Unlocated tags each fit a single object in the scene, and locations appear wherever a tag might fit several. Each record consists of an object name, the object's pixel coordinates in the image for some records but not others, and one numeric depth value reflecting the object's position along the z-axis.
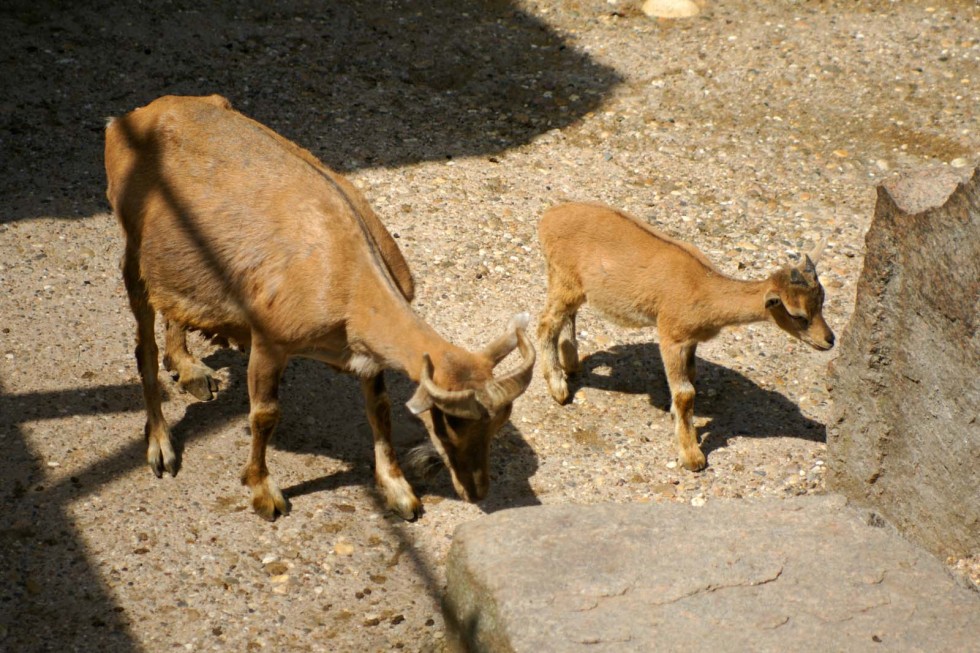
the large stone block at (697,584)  9.33
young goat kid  13.73
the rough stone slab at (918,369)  11.00
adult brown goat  11.31
